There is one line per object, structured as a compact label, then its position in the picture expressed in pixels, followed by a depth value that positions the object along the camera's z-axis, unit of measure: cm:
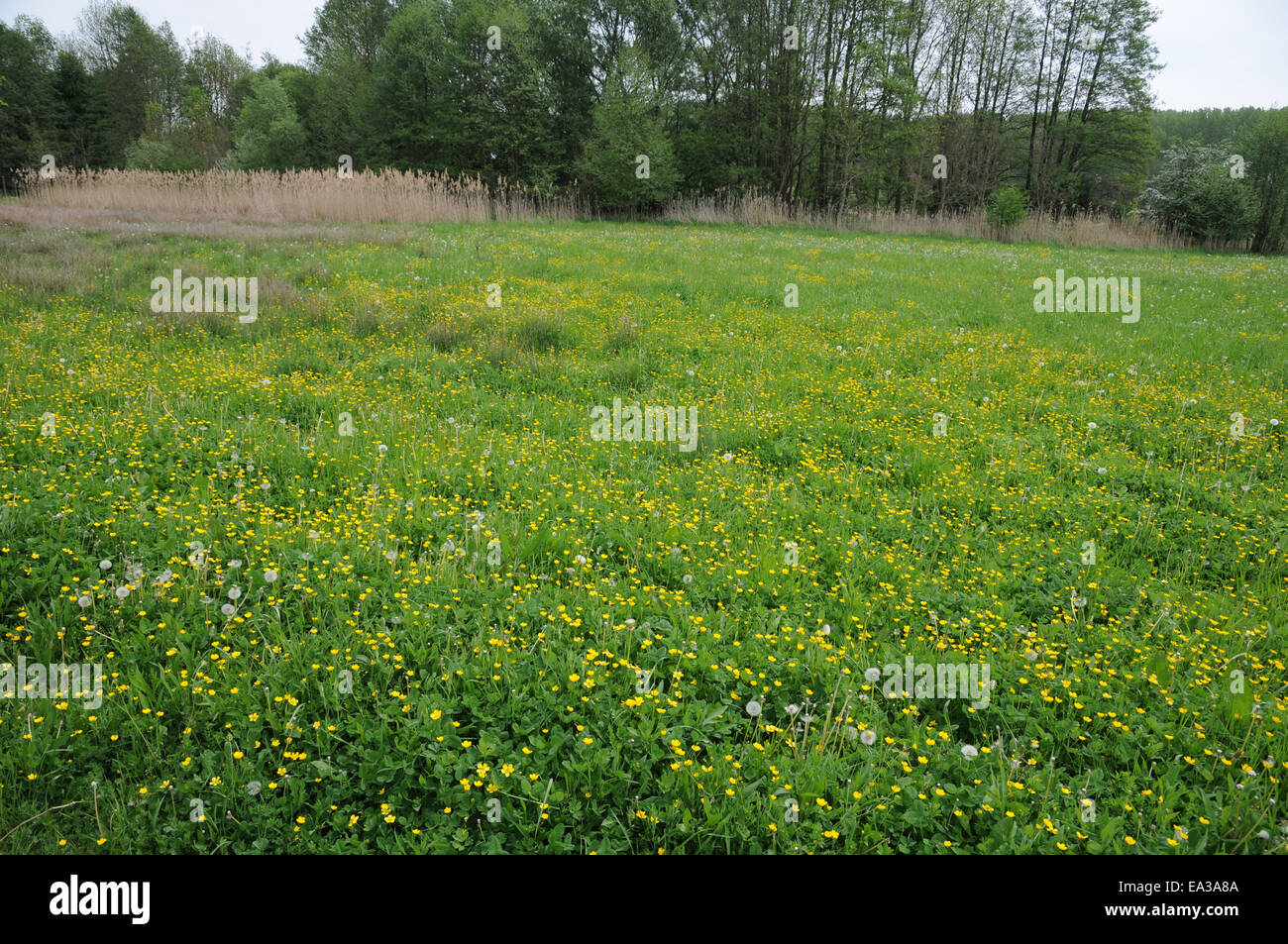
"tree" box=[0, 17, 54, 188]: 4453
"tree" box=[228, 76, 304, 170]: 4281
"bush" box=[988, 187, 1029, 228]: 2658
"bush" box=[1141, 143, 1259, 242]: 3089
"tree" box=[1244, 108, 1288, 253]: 3566
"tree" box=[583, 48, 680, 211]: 3102
